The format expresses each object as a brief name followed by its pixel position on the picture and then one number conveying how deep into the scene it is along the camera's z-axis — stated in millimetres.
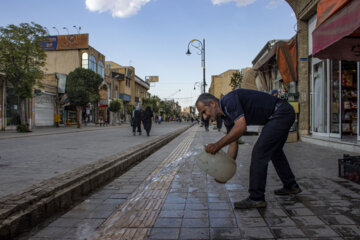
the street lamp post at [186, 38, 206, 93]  24366
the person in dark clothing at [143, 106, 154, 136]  14594
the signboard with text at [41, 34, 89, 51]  37875
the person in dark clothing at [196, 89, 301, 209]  2898
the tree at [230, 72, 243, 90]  24078
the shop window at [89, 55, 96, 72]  38562
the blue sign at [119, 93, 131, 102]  52262
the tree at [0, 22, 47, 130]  17891
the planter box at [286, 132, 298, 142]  10348
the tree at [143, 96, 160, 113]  71188
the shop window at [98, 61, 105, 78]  41656
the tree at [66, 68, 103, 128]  27031
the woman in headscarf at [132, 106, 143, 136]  14805
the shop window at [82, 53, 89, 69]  38062
